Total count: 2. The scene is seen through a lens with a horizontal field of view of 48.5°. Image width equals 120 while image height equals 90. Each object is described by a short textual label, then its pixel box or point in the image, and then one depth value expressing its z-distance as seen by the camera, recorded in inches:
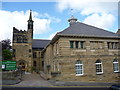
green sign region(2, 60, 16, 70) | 765.3
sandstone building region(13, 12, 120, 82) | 761.0
